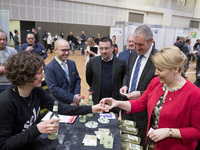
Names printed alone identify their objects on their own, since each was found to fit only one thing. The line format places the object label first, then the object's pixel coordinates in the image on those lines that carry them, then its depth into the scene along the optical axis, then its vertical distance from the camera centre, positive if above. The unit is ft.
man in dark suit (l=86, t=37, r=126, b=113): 9.08 -1.77
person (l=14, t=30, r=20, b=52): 36.76 -0.91
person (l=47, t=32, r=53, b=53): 42.82 -1.09
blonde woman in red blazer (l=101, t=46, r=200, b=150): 4.63 -1.87
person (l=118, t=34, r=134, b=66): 11.94 -0.65
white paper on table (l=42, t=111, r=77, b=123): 6.35 -3.17
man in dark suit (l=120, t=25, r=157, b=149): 7.11 -1.25
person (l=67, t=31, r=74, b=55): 45.57 +0.08
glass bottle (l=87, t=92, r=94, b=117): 7.28 -2.76
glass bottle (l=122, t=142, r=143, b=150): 4.82 -3.15
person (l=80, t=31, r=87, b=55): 44.88 -0.03
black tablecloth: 4.85 -3.20
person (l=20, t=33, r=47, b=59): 14.69 -0.79
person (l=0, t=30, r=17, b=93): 9.83 -1.09
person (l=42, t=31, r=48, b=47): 46.91 +0.35
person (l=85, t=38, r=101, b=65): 18.53 -1.07
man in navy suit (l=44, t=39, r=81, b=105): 8.20 -1.94
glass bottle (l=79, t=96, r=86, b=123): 6.36 -3.08
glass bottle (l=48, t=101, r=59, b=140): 5.14 -3.09
